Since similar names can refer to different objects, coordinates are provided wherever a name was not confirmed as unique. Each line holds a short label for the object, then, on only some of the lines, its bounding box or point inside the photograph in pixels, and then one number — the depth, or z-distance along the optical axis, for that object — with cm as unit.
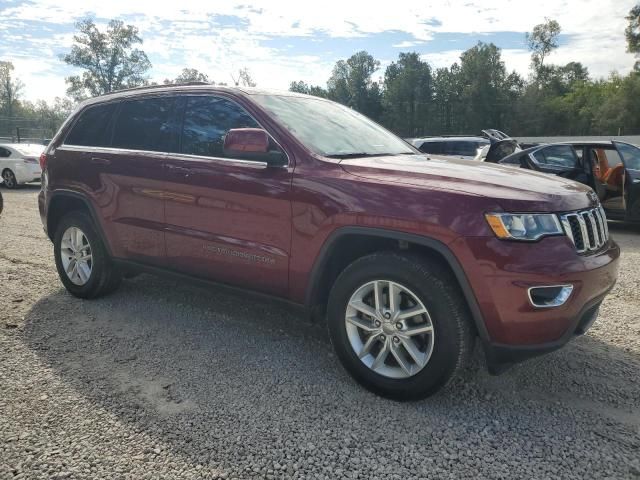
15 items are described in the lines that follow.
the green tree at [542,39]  7338
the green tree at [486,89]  7175
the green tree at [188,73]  6047
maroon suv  260
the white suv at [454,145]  1284
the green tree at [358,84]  8516
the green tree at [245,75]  5341
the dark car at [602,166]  819
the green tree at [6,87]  6228
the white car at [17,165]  1583
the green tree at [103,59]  6906
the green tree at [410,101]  7744
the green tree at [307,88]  7994
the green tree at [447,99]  7543
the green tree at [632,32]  4791
